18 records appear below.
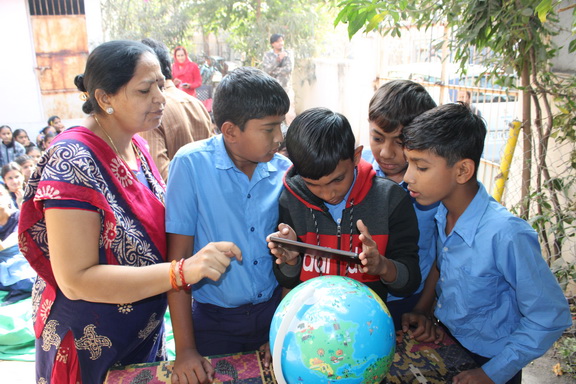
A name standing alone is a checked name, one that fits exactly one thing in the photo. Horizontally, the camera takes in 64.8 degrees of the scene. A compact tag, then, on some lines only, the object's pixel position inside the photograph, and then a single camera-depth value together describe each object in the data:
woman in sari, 1.55
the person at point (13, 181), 5.84
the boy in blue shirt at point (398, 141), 2.04
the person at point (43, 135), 8.32
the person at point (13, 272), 4.56
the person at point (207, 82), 11.67
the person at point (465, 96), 5.39
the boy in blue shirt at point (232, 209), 1.80
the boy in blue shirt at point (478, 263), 1.60
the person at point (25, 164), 6.40
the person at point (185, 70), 10.71
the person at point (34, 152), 7.55
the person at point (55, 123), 8.94
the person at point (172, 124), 3.34
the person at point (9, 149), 7.56
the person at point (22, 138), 8.16
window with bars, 8.95
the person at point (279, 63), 12.15
